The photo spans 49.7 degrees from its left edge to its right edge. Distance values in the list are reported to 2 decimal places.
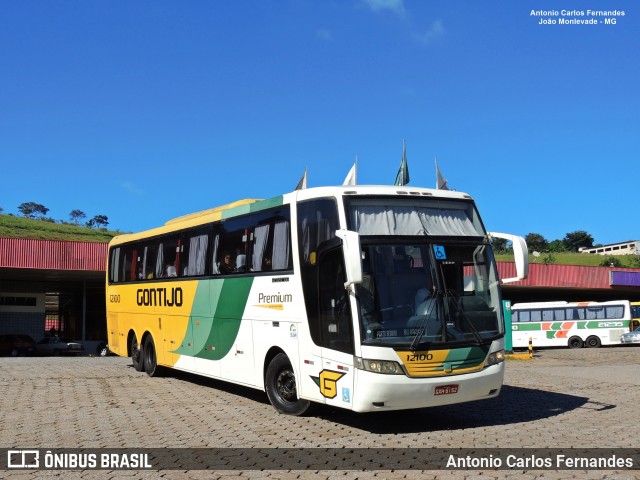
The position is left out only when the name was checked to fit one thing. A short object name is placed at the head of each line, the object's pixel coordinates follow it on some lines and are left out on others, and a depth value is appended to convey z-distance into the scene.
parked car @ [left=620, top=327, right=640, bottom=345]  39.81
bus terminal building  34.78
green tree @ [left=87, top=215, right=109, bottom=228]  139.88
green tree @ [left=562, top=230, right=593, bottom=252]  164.62
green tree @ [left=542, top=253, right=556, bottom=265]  89.94
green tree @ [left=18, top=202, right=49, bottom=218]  165.66
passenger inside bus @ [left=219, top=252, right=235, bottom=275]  12.05
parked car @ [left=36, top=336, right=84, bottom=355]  38.03
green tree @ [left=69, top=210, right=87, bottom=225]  149.93
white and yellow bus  8.70
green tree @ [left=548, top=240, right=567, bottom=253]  142.00
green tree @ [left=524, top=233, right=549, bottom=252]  150.49
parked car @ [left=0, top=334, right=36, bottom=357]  36.25
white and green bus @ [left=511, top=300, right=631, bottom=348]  41.19
